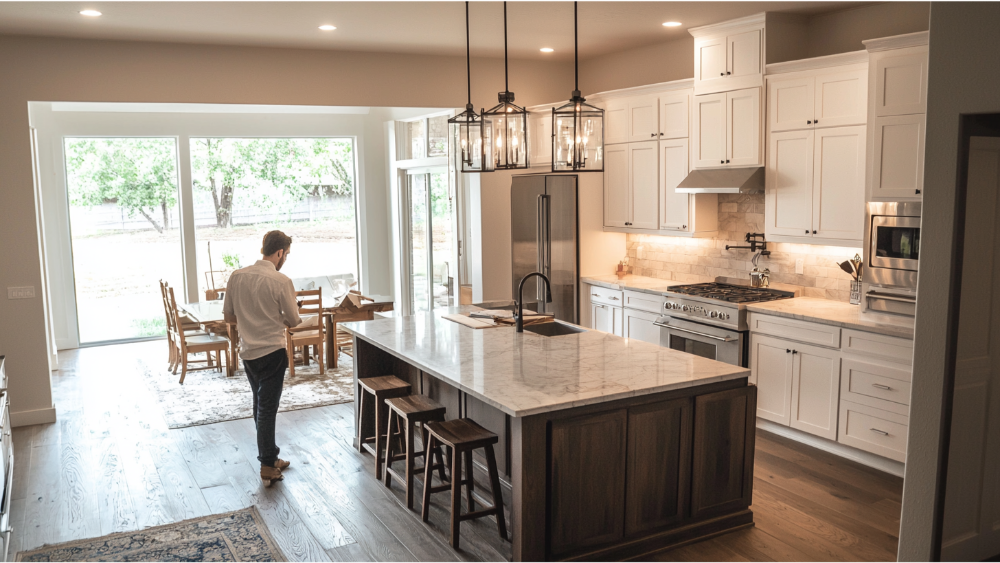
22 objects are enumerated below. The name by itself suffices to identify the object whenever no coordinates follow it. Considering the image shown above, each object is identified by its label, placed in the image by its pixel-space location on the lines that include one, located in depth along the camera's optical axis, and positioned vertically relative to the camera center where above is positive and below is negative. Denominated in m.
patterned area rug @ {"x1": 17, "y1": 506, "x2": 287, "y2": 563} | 3.69 -1.70
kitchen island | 3.31 -1.11
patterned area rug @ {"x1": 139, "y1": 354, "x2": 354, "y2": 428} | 6.19 -1.65
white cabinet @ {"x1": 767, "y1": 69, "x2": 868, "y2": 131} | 4.86 +0.74
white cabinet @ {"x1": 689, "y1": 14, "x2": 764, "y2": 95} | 5.50 +1.17
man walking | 4.48 -0.67
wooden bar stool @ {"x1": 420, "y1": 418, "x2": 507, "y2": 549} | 3.70 -1.24
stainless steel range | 5.44 -0.86
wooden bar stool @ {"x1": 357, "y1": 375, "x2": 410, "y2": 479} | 4.65 -1.14
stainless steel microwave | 4.50 -0.24
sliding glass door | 9.00 -0.38
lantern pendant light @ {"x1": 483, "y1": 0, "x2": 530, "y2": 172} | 3.89 +0.41
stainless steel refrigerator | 7.05 -0.24
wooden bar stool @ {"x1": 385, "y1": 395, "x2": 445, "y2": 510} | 4.19 -1.24
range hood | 5.53 +0.21
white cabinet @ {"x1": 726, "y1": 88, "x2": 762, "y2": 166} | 5.54 +0.61
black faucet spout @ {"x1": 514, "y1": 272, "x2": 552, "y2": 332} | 4.70 -0.70
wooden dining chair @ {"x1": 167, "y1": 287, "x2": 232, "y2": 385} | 7.12 -1.28
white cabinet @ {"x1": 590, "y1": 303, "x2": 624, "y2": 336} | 6.72 -1.02
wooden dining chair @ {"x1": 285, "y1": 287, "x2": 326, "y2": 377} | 7.41 -1.22
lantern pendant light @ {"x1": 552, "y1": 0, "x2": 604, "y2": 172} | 3.64 +0.37
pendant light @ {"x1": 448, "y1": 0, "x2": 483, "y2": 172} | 4.07 +0.40
